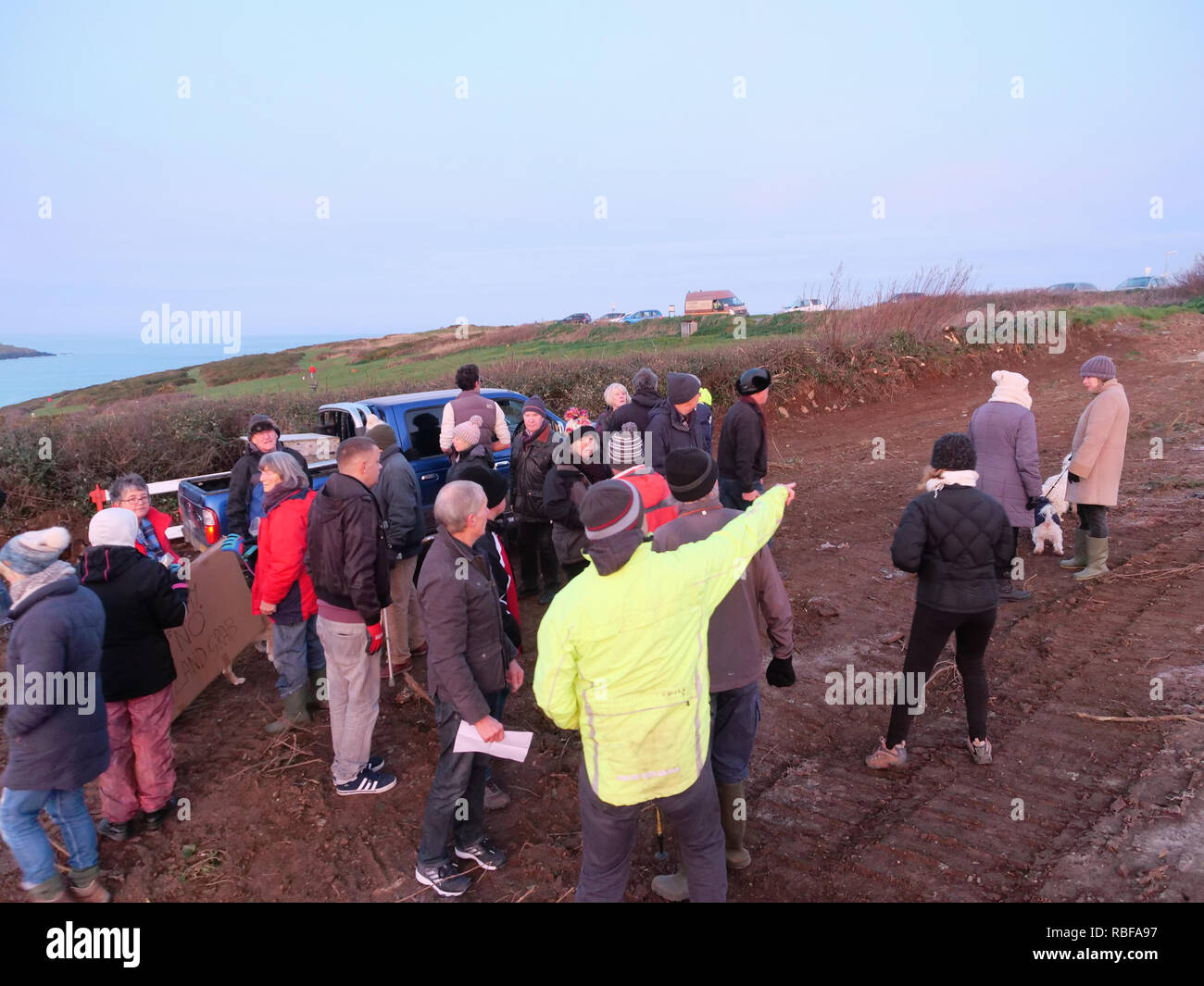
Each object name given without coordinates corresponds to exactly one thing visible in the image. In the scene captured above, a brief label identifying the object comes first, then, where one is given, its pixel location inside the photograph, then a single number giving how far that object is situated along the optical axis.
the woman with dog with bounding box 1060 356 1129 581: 6.39
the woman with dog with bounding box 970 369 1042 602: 5.84
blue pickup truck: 7.21
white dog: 7.30
